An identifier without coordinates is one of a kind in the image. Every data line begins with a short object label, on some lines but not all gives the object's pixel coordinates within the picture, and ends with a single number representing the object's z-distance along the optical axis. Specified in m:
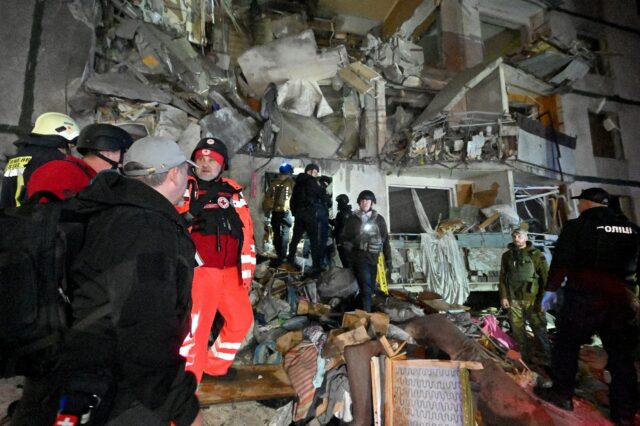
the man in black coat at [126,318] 1.08
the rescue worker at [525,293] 5.50
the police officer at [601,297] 3.34
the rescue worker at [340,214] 7.05
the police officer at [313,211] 6.50
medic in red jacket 2.75
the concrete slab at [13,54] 5.23
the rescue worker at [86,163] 2.11
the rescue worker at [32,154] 2.51
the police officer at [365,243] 5.54
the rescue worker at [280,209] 7.76
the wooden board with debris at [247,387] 2.64
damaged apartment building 6.05
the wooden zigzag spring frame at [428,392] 3.12
